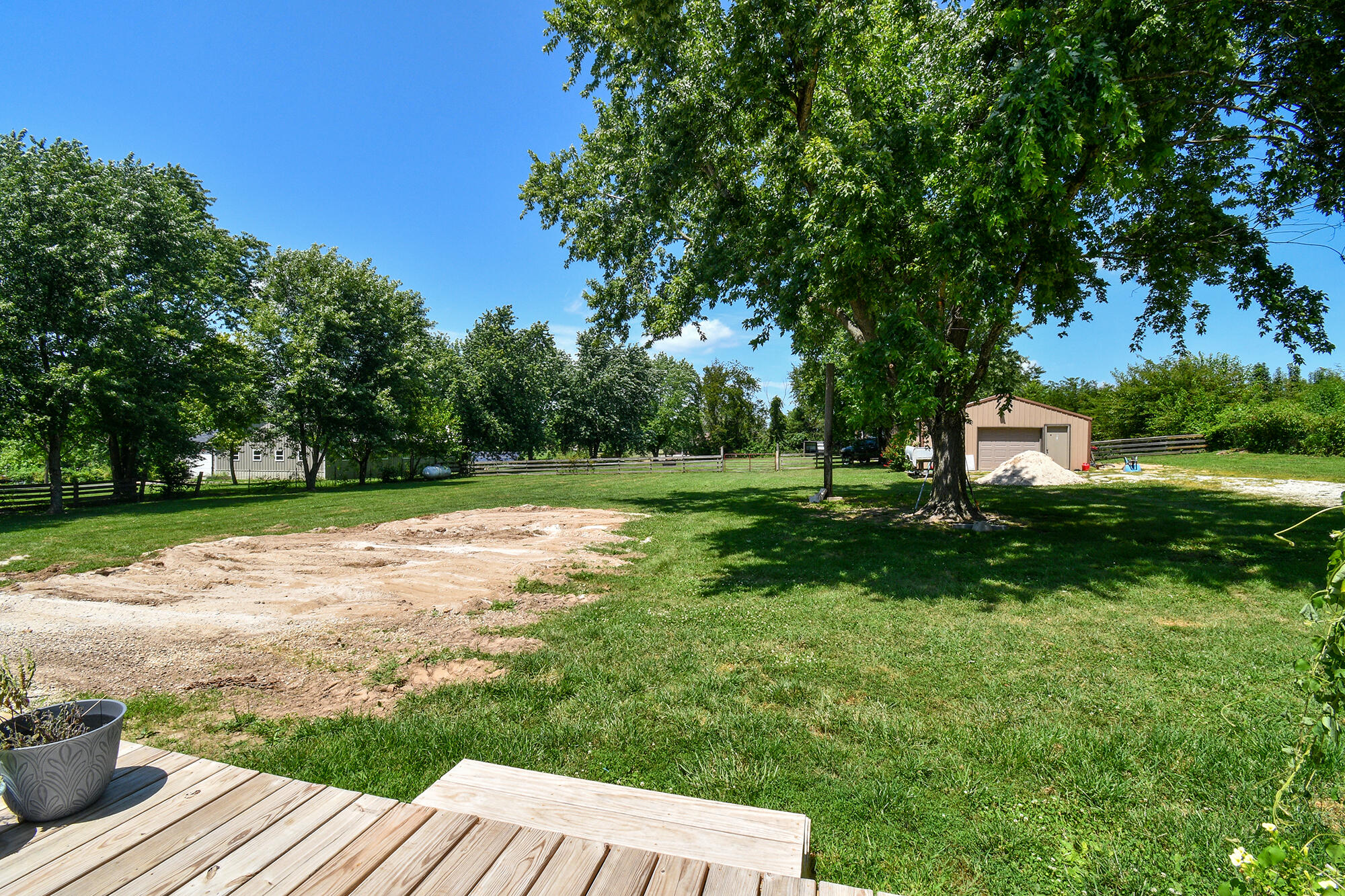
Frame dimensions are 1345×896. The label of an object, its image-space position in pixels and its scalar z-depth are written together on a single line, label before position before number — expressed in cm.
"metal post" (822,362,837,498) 1473
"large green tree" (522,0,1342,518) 630
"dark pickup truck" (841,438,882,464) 3308
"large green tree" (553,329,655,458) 4094
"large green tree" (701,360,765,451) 5156
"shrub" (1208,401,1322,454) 2547
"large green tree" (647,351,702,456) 4691
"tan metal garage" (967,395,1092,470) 2578
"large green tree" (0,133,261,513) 1602
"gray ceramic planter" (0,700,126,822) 194
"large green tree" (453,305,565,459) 3672
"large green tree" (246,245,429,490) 2391
